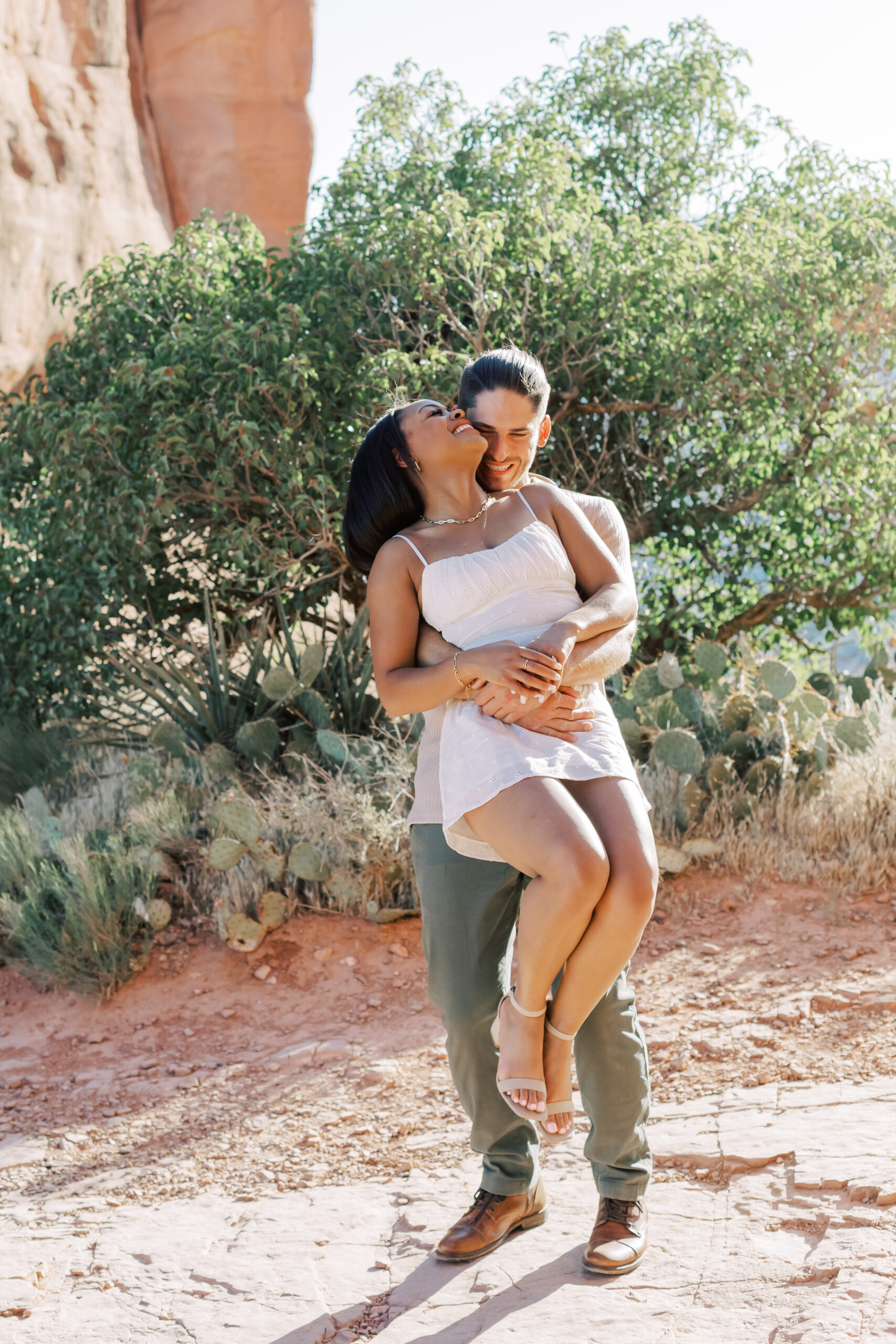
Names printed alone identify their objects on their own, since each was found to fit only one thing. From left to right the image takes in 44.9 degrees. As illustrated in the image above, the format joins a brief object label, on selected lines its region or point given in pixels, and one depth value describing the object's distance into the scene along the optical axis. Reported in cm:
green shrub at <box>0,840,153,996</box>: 494
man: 239
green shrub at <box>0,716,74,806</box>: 700
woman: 218
